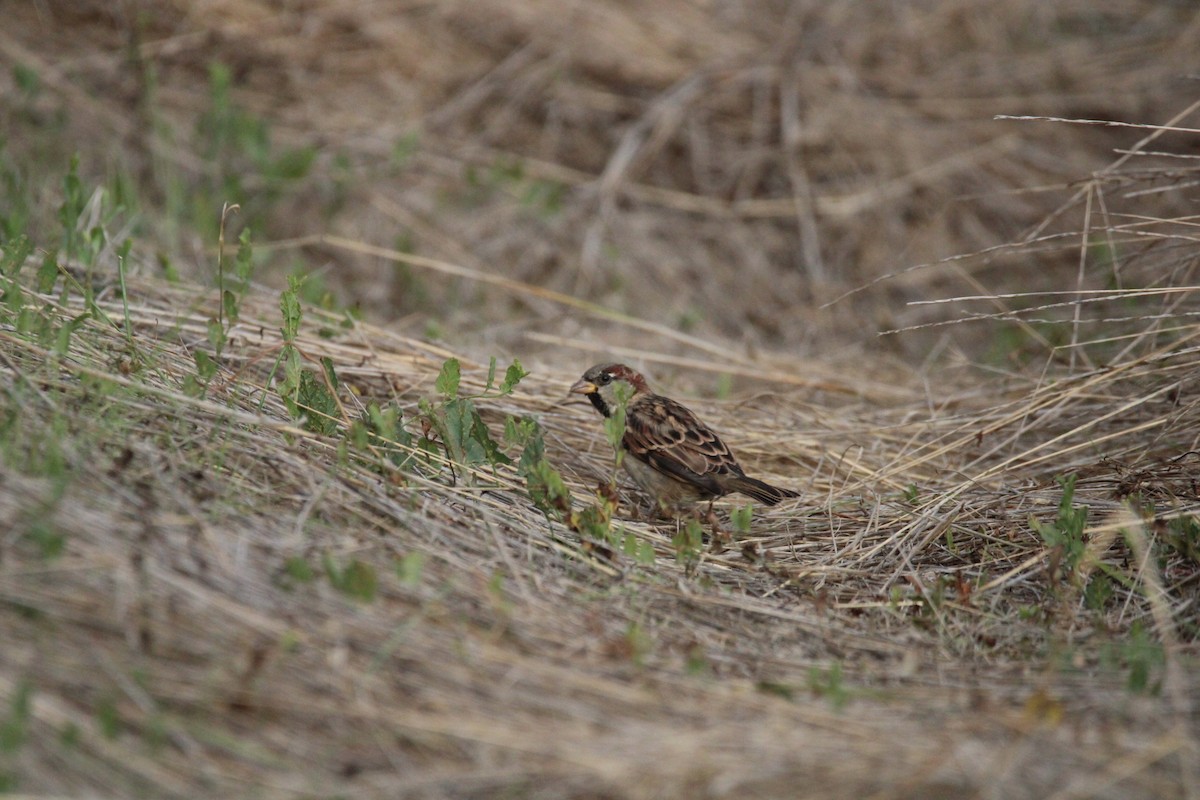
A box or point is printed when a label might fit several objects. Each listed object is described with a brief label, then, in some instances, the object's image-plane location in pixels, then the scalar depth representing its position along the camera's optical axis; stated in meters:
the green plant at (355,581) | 6.44
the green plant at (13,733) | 5.16
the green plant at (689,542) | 7.91
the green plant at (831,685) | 6.25
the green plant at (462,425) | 8.77
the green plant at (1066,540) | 7.76
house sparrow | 9.29
